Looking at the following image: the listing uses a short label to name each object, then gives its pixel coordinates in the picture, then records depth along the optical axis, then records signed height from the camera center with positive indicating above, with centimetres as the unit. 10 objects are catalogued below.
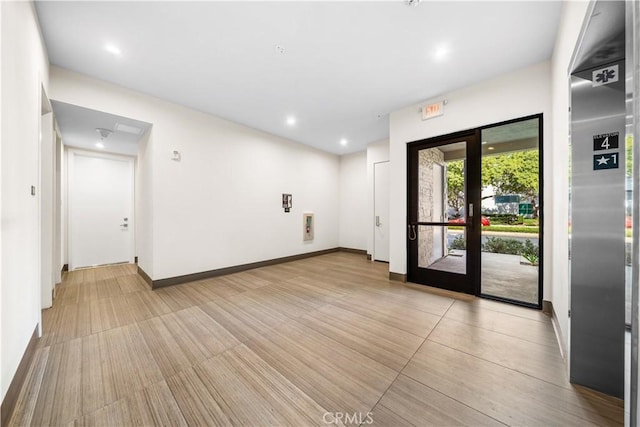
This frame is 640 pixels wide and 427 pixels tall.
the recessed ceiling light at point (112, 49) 258 +193
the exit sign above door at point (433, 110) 368 +172
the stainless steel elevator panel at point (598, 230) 155 -12
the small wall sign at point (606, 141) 157 +51
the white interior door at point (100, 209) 515 +8
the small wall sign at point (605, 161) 157 +37
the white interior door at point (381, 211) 585 +4
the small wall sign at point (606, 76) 160 +100
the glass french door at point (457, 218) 341 -9
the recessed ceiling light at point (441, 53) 265 +194
